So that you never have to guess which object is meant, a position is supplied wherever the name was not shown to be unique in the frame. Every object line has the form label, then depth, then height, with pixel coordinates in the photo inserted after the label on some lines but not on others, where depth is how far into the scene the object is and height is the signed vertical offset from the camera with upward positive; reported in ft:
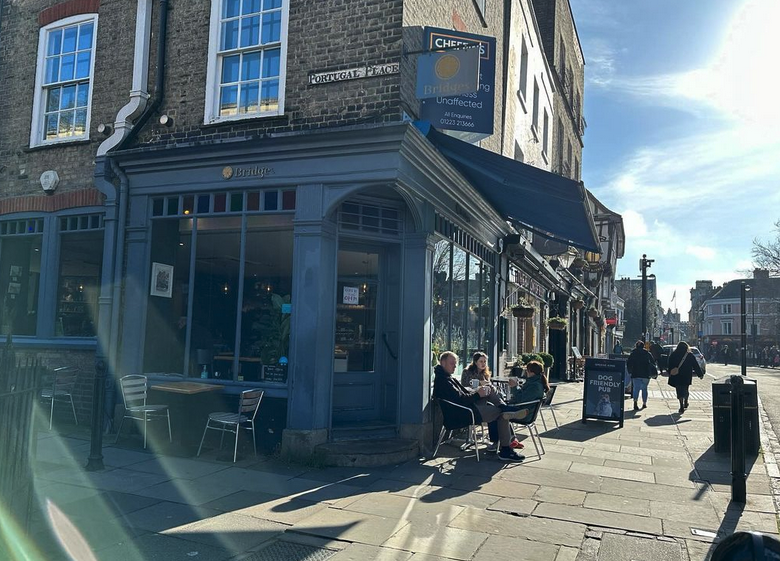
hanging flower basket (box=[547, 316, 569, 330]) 67.26 +2.08
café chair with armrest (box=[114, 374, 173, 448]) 27.50 -3.27
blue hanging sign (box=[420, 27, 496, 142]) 28.71 +11.69
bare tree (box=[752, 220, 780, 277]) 155.53 +22.05
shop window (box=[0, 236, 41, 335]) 35.63 +2.52
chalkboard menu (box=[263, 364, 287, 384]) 27.55 -1.71
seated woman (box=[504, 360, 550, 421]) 28.66 -2.04
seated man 27.25 -2.62
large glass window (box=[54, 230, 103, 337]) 33.27 +2.40
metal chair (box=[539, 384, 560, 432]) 34.27 -2.96
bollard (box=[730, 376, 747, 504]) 21.39 -3.57
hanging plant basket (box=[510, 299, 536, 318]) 50.60 +2.53
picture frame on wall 30.55 +2.47
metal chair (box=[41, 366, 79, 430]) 31.65 -2.85
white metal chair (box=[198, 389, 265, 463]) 25.32 -3.47
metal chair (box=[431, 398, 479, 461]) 26.86 -3.29
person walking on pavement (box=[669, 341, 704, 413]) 44.96 -1.70
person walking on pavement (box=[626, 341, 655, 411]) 47.78 -1.69
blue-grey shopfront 26.27 +2.96
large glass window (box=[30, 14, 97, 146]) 34.76 +13.96
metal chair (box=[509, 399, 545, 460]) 27.96 -3.24
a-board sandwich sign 38.32 -2.84
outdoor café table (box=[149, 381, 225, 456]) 27.94 -3.55
